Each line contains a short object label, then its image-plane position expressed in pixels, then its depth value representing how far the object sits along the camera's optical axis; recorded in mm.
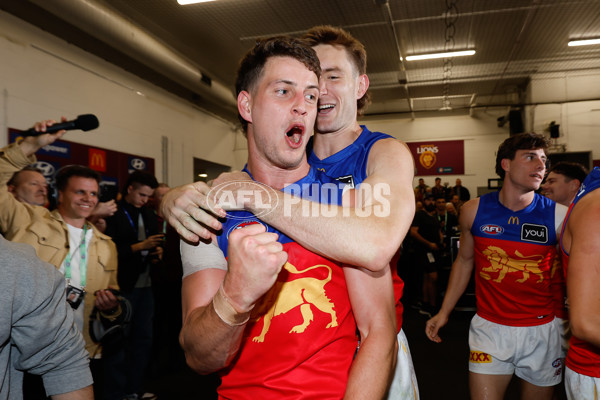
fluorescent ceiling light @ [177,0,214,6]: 6343
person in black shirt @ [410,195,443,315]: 7164
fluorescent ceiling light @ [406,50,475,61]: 8859
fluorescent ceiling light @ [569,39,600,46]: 9002
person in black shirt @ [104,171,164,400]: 3565
